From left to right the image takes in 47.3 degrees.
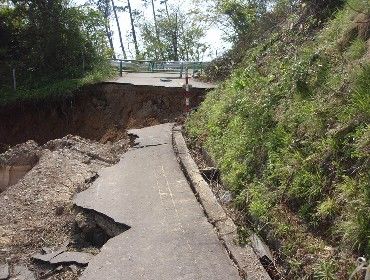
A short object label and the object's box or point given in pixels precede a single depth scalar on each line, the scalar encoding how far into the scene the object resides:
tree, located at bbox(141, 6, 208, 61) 33.91
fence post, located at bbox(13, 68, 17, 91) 16.58
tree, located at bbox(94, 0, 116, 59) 38.19
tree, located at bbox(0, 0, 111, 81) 17.47
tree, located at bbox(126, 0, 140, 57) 37.75
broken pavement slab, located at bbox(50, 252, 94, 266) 4.75
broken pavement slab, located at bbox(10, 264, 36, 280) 4.76
